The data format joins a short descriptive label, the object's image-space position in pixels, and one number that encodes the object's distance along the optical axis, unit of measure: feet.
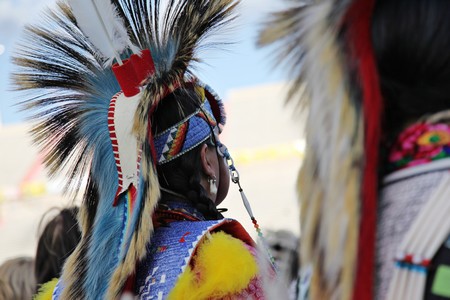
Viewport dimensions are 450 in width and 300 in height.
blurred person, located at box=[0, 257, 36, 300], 19.88
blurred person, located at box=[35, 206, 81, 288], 19.07
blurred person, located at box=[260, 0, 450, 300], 5.64
